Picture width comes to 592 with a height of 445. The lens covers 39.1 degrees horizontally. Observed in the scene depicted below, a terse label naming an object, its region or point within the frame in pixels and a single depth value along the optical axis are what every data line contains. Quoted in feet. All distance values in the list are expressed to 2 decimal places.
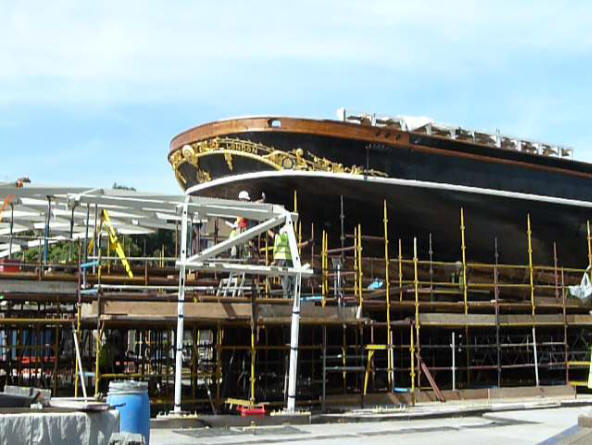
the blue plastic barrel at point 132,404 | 31.35
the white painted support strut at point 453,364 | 66.64
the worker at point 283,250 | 54.51
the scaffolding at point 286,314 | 51.67
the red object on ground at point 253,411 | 49.01
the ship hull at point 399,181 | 76.95
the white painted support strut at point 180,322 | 47.11
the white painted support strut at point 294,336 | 50.00
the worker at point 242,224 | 65.96
